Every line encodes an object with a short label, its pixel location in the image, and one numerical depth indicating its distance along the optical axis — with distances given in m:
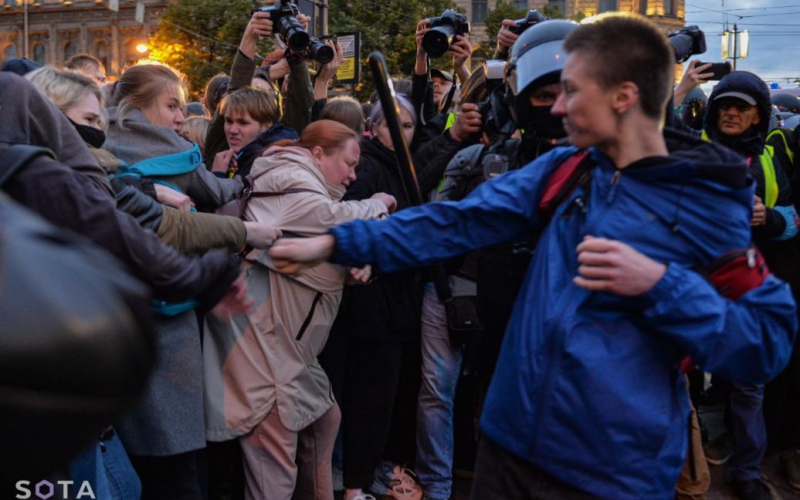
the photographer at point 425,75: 5.21
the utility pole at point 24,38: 59.68
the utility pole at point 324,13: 15.58
